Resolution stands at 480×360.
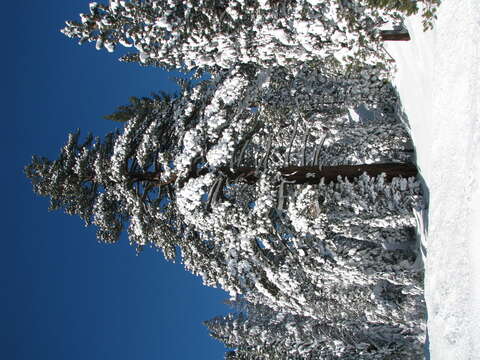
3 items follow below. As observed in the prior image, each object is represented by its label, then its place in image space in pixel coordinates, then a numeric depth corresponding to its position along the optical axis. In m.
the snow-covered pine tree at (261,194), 12.77
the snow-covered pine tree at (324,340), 17.84
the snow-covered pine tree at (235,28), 11.10
